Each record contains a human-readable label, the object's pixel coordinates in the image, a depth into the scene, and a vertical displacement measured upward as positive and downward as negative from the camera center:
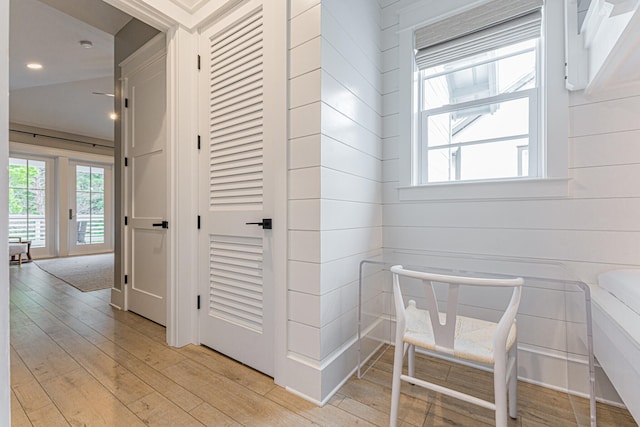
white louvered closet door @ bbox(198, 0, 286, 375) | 1.70 +0.18
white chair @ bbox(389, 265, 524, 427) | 1.03 -0.53
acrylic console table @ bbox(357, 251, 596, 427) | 1.36 -0.58
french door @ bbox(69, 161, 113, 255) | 6.40 +0.10
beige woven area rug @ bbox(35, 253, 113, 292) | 3.84 -0.93
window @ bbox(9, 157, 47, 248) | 5.61 +0.24
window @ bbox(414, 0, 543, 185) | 1.76 +0.78
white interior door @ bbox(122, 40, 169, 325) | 2.48 +0.26
